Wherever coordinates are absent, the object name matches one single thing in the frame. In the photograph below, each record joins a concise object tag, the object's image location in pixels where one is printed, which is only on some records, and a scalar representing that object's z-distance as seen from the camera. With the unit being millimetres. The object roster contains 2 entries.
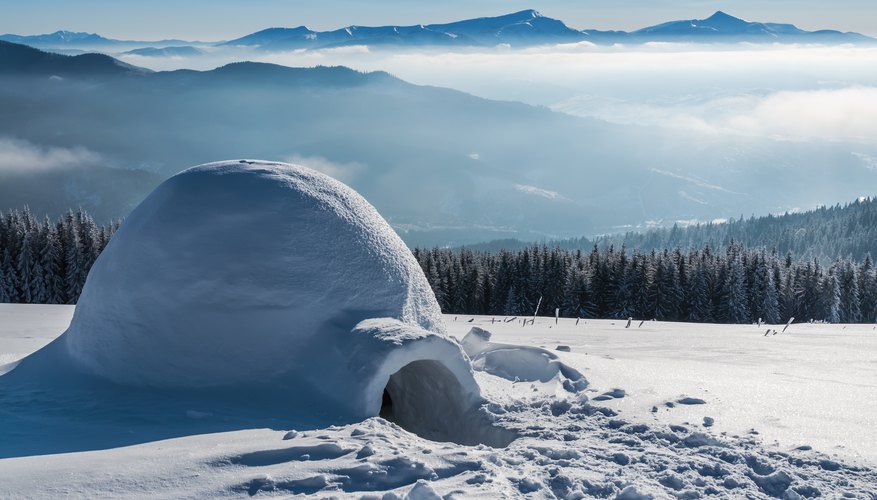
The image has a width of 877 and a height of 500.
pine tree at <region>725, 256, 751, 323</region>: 54562
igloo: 9727
